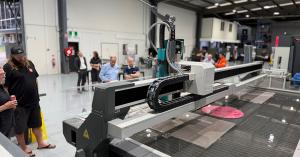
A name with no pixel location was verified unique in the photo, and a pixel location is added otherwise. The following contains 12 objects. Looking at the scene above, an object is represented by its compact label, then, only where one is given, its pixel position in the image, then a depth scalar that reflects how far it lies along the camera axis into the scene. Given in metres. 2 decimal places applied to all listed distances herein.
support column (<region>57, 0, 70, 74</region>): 8.42
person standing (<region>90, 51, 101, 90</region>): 6.19
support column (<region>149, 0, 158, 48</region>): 10.43
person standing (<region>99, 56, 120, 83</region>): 4.75
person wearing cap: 2.27
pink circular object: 2.03
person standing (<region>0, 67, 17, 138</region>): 2.01
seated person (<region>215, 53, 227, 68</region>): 6.74
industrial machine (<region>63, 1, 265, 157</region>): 1.11
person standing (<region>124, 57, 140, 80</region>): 4.55
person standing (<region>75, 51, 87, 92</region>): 6.12
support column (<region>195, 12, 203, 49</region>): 16.08
